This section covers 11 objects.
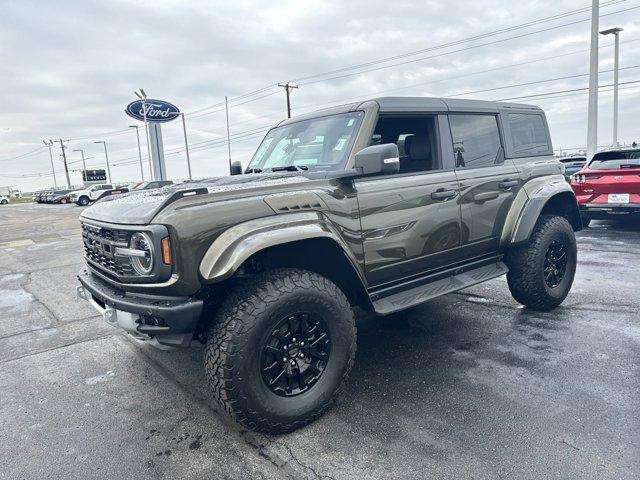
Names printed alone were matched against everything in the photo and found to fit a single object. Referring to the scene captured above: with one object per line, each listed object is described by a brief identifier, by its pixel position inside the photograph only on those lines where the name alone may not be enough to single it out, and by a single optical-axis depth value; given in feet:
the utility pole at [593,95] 50.01
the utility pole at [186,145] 143.74
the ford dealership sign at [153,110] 90.17
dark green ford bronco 7.88
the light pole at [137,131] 161.74
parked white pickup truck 116.91
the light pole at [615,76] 61.57
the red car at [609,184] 26.35
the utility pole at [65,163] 205.00
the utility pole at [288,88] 123.95
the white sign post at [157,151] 89.51
